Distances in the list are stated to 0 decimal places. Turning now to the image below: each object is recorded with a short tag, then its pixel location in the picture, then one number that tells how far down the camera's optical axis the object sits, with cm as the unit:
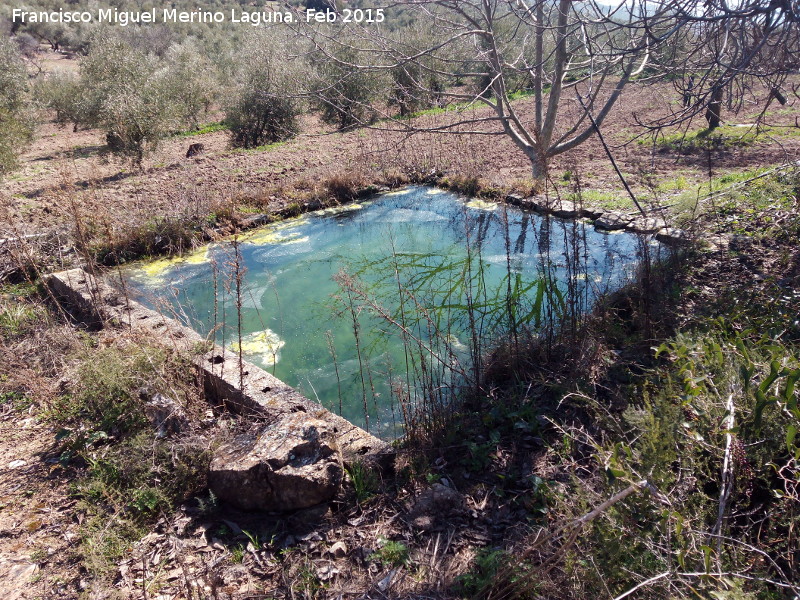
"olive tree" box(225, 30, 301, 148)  1402
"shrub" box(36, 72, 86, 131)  1830
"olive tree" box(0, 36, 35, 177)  1097
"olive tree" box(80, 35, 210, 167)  1182
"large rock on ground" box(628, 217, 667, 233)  636
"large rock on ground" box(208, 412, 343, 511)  285
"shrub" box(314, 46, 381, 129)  1474
